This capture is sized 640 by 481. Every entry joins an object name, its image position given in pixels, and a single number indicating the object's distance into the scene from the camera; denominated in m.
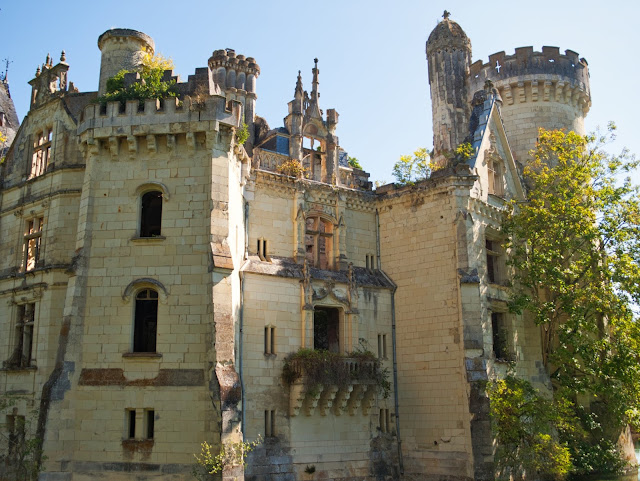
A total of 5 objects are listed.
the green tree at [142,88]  22.66
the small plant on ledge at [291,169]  26.61
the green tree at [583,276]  25.77
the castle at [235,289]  20.00
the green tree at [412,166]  28.06
